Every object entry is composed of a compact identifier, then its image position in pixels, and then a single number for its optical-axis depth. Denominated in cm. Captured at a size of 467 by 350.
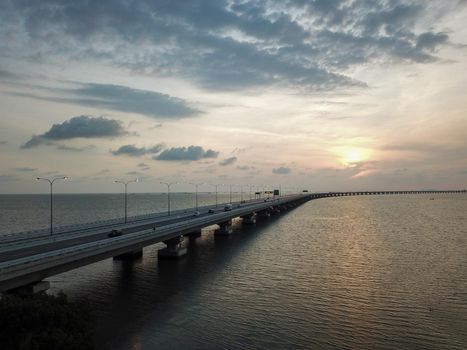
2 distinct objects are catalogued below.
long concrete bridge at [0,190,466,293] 3056
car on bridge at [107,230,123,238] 5097
